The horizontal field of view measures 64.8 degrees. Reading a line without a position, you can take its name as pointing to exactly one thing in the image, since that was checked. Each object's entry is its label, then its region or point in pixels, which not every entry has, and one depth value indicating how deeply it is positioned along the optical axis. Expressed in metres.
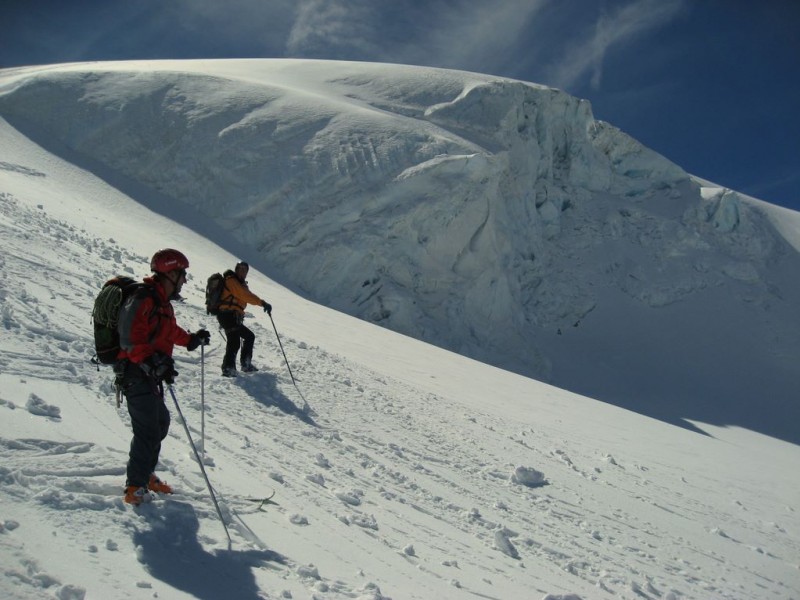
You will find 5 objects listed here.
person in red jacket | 3.77
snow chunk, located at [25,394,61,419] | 4.61
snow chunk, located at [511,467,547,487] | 7.10
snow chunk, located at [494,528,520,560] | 5.05
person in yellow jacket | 7.66
